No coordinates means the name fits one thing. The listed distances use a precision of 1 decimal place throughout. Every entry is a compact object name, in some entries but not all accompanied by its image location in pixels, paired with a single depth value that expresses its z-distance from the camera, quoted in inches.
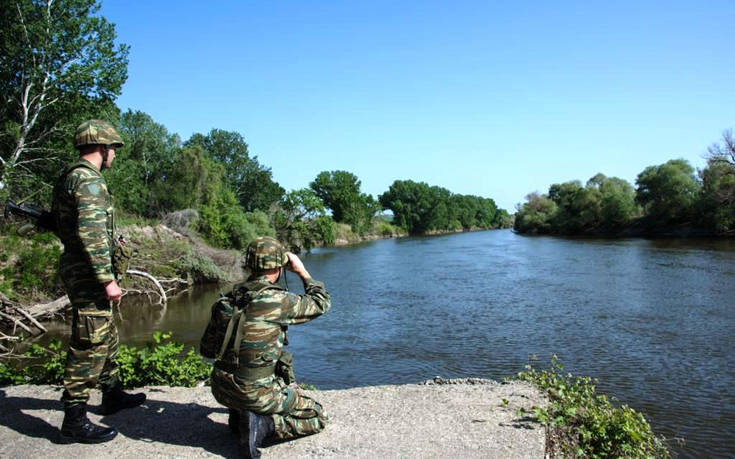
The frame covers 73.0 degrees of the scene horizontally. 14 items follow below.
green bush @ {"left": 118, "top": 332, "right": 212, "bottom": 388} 259.1
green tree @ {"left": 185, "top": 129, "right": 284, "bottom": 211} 2684.5
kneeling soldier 169.6
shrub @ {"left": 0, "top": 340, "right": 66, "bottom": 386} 258.1
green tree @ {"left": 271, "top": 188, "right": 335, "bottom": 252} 1921.8
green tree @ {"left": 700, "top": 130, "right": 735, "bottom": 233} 1759.4
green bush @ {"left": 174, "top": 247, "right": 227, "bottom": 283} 920.9
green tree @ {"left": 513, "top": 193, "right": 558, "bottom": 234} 3201.3
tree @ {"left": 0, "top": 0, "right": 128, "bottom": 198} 757.3
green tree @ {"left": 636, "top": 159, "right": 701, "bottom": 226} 2058.3
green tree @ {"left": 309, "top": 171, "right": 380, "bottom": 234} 3235.7
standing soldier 183.5
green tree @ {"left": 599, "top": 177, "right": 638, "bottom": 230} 2390.5
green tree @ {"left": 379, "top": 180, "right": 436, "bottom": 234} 4301.2
